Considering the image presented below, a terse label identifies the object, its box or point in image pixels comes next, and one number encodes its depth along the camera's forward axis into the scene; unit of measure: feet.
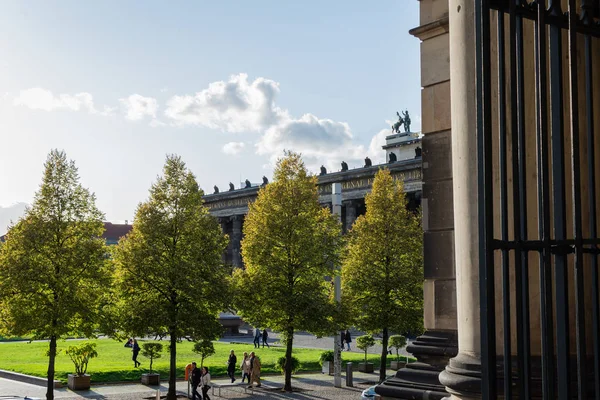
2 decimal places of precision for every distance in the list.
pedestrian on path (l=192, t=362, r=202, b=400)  97.19
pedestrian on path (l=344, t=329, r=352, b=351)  171.22
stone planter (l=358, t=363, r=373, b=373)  135.44
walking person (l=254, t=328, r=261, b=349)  173.65
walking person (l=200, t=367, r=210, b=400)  94.94
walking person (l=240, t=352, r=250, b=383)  113.93
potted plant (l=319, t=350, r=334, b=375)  129.80
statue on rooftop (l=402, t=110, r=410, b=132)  292.20
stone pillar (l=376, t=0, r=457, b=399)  27.68
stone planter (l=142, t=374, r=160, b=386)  114.01
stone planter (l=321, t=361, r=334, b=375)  129.70
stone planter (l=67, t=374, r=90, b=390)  106.01
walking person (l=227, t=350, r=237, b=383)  118.52
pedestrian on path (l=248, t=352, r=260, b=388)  111.75
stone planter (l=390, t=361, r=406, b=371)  133.28
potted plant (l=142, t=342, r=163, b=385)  114.01
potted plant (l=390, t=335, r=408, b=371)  143.95
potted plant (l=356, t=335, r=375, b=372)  135.54
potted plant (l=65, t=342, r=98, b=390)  106.09
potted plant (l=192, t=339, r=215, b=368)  108.47
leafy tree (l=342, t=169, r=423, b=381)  122.72
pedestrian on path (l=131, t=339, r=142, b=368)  129.10
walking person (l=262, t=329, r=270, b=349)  178.40
